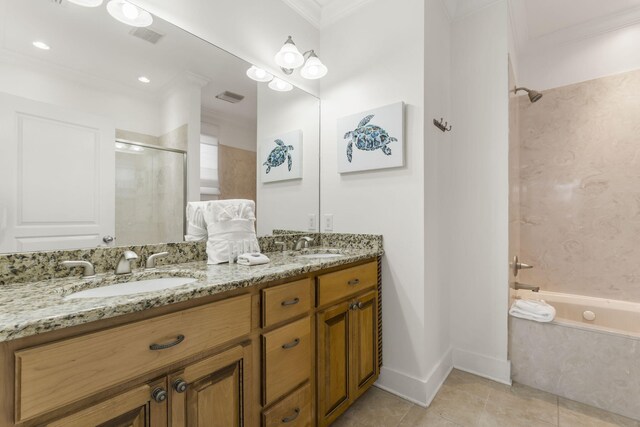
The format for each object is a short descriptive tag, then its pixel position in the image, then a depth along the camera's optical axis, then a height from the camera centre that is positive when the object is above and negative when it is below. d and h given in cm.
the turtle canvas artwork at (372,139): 188 +52
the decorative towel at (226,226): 150 -5
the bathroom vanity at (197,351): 67 -41
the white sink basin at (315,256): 180 -25
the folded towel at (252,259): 142 -21
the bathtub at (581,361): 169 -90
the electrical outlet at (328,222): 223 -4
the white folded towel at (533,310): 194 -63
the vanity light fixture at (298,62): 188 +103
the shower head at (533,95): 240 +100
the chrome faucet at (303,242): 207 -18
